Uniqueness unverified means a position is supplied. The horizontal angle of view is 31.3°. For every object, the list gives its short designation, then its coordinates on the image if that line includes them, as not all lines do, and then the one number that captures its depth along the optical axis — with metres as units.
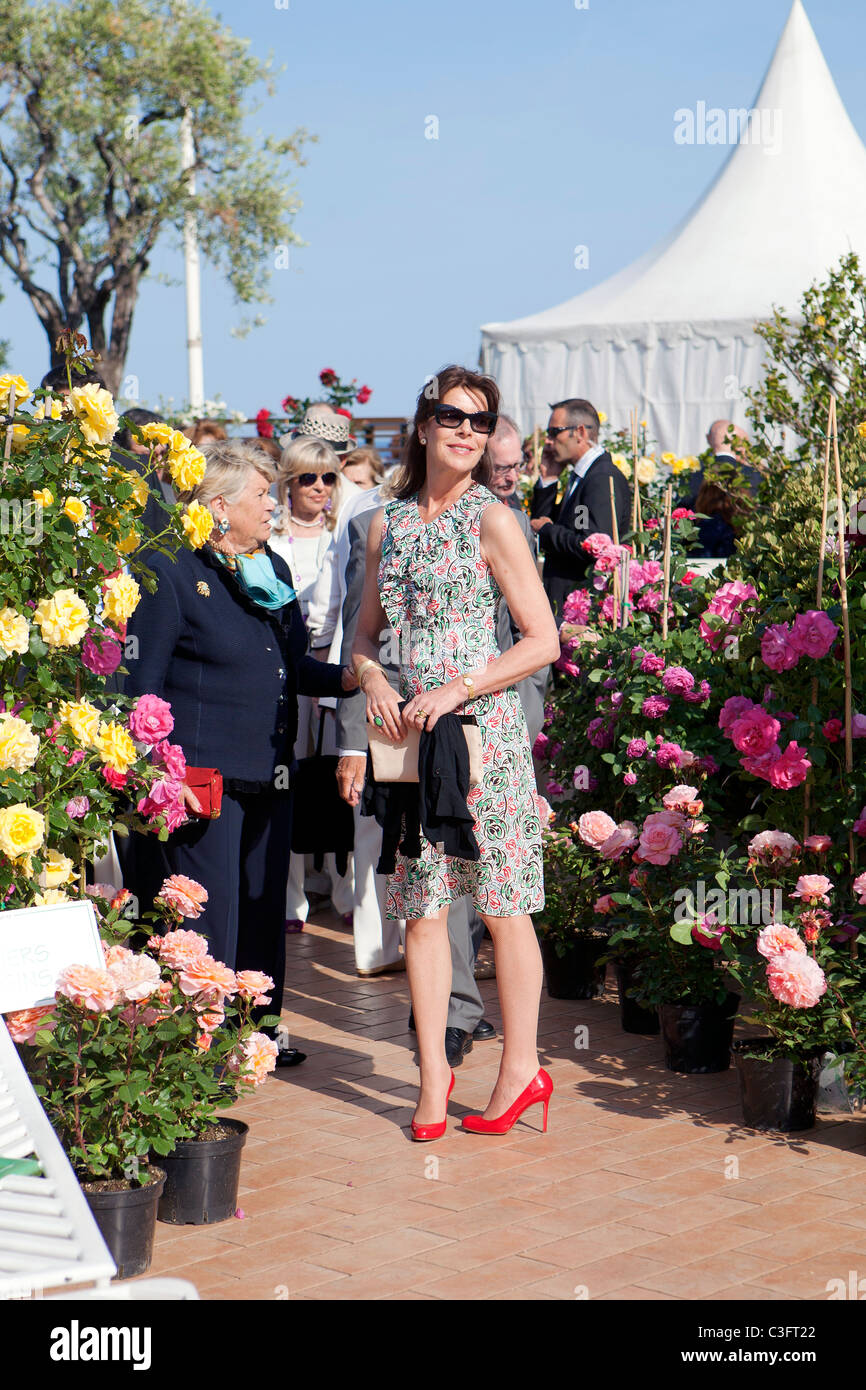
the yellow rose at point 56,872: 3.64
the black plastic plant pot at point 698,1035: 4.79
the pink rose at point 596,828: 5.25
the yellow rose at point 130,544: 3.75
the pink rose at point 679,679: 5.39
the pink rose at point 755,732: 4.38
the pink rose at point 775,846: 4.44
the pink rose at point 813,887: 4.21
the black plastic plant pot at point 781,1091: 4.27
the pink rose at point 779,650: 4.38
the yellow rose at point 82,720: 3.57
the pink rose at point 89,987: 3.36
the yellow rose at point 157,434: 3.86
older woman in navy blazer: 4.50
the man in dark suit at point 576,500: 7.21
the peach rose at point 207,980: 3.63
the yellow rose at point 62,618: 3.48
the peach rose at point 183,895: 3.91
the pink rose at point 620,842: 5.15
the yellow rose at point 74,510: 3.57
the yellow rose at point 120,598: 3.64
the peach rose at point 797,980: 4.04
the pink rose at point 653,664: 5.55
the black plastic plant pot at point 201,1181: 3.68
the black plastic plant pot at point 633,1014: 5.27
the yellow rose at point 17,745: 3.42
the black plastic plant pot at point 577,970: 5.73
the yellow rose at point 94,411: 3.57
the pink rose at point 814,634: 4.32
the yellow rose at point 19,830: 3.37
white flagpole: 28.03
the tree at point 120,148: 26.94
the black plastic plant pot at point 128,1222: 3.32
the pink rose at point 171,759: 3.89
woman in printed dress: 4.21
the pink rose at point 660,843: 4.90
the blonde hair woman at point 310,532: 6.44
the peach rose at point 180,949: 3.66
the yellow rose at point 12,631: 3.44
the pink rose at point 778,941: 4.14
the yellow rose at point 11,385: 3.59
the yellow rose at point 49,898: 3.60
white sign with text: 3.46
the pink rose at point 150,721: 3.84
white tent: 16.27
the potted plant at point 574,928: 5.73
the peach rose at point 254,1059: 3.67
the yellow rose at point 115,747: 3.57
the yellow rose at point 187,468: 3.89
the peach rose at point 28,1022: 3.50
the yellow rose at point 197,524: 3.82
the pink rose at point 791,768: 4.34
